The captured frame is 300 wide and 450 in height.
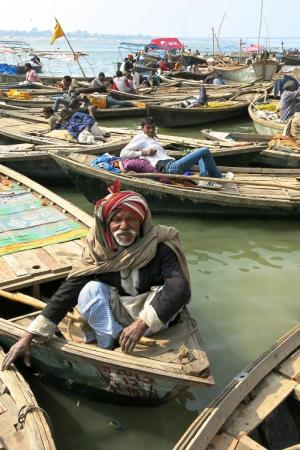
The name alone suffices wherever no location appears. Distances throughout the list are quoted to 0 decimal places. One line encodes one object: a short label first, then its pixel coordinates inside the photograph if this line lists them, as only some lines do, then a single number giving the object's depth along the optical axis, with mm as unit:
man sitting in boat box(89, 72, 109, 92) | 15066
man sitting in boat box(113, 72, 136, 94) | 15253
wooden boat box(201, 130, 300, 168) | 7941
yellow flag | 16672
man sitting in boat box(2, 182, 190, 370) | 2994
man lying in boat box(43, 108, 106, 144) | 8438
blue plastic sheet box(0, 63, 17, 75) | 21344
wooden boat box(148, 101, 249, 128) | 12444
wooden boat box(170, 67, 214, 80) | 22609
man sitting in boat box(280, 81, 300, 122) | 9352
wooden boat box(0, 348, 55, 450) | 2508
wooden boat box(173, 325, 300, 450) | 2387
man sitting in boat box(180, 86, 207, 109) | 13000
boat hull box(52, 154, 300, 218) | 6352
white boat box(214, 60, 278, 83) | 20188
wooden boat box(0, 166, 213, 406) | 2953
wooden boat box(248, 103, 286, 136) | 9562
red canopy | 29167
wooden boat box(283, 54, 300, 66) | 30156
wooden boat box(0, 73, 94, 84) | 20238
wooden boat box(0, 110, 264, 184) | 7805
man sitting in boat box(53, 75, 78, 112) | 11024
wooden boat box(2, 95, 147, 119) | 13352
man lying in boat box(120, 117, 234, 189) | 6598
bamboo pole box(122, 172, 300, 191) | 6435
